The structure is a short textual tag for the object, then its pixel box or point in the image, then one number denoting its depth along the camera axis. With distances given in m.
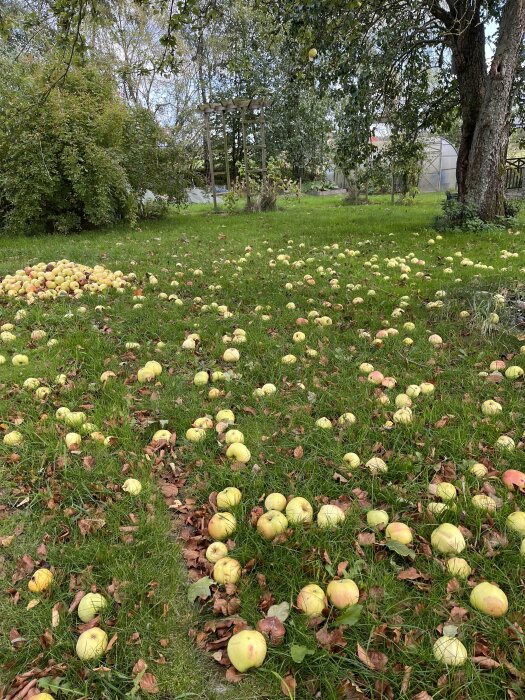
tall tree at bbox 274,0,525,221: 7.52
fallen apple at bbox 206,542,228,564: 1.93
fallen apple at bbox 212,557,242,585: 1.83
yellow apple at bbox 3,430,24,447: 2.69
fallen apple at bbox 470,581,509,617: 1.62
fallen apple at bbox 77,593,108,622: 1.68
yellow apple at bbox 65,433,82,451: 2.63
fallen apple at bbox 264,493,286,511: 2.15
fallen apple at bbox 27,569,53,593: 1.80
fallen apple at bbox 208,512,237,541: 2.04
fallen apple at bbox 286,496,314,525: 2.06
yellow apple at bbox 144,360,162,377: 3.48
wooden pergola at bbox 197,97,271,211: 13.53
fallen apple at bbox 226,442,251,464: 2.50
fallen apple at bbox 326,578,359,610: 1.69
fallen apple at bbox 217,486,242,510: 2.18
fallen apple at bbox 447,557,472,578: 1.78
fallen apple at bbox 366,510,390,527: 2.03
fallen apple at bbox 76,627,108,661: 1.55
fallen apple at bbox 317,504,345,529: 2.03
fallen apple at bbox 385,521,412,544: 1.93
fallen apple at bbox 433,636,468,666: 1.48
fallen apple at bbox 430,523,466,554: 1.86
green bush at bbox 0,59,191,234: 9.33
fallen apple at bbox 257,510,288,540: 2.01
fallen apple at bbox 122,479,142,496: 2.30
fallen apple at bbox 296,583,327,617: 1.67
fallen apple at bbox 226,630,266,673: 1.51
